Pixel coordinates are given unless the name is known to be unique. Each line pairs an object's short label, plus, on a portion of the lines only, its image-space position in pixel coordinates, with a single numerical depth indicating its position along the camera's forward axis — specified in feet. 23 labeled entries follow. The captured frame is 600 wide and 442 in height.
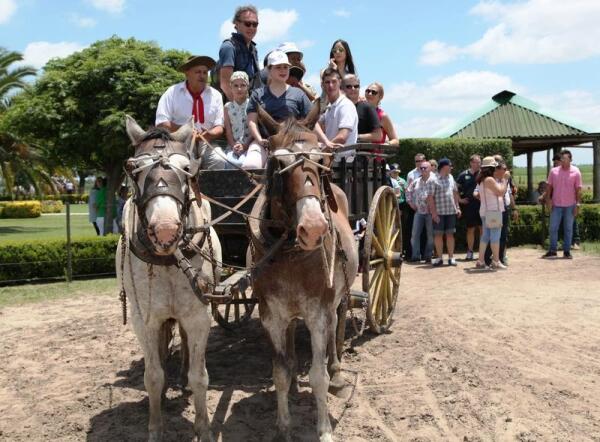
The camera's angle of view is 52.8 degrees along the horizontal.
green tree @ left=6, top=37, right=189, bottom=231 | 61.31
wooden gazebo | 65.05
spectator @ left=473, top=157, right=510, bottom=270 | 35.22
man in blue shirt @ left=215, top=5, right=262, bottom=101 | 20.61
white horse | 11.79
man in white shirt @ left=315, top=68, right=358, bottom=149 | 18.21
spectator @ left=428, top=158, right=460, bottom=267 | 37.47
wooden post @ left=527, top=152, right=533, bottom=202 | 73.77
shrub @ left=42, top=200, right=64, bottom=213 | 130.72
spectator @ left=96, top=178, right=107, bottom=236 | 48.10
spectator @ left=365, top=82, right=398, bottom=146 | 24.36
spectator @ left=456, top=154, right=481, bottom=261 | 39.40
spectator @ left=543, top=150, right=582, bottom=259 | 39.78
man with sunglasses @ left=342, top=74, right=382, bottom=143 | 21.43
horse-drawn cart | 16.66
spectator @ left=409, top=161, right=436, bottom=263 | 38.06
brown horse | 12.06
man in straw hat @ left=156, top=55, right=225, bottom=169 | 17.33
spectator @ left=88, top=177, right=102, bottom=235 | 50.47
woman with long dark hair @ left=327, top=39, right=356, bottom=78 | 24.27
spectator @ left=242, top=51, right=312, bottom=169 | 16.22
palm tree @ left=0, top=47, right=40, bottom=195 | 80.89
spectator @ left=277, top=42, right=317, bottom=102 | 22.29
